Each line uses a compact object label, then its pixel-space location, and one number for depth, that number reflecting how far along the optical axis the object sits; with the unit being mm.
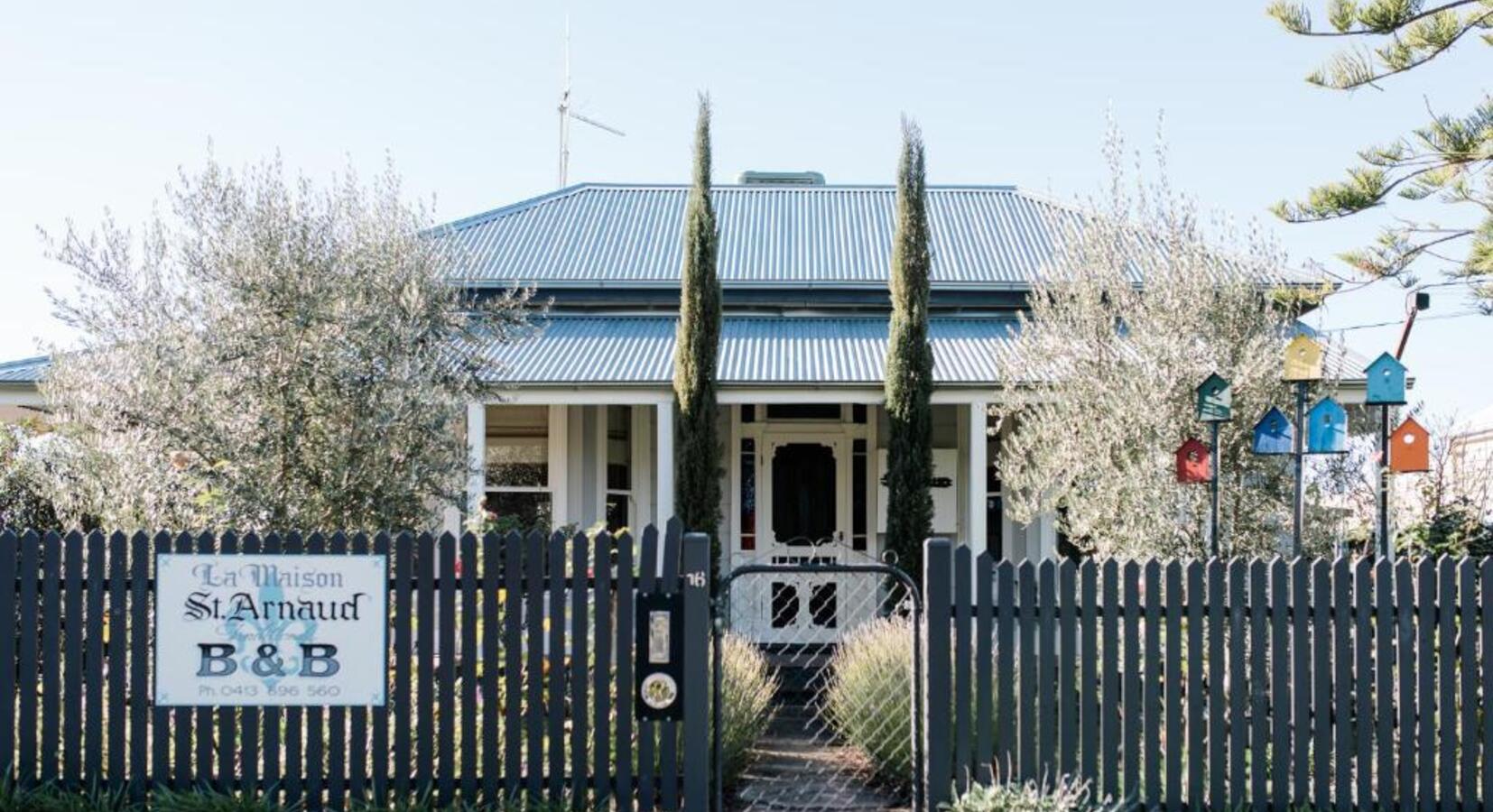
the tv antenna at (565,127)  23078
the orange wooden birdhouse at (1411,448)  7605
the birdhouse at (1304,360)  7293
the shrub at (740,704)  6668
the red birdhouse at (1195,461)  7578
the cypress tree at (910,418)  11922
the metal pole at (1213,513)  7199
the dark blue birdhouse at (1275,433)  7641
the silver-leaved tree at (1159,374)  8055
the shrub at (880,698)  6797
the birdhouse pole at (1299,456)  7266
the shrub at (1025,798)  5449
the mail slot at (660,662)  5750
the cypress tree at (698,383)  11938
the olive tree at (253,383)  7344
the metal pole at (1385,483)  7527
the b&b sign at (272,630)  5801
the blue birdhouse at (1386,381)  7543
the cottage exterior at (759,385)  12211
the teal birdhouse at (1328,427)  7441
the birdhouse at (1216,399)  7367
